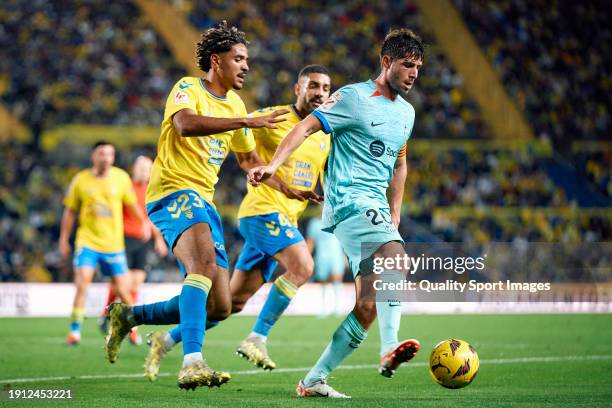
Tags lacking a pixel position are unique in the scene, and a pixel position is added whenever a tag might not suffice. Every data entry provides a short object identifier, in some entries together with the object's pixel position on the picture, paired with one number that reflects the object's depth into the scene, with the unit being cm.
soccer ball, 1257
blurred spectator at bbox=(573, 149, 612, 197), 5197
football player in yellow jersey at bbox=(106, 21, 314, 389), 1292
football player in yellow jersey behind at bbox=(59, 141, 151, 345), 2456
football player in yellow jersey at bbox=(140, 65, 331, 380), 1725
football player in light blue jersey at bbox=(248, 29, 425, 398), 1248
